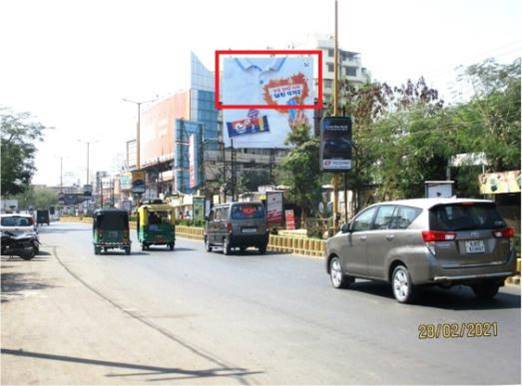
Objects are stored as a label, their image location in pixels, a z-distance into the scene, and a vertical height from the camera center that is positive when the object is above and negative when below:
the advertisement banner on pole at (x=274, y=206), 38.25 +0.41
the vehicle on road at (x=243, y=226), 27.73 -0.49
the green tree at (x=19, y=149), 58.78 +5.88
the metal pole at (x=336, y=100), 28.12 +4.63
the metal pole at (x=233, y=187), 51.85 +1.93
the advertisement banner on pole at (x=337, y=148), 27.03 +2.51
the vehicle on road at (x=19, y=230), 25.02 -0.58
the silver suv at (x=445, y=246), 11.41 -0.55
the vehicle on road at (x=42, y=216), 84.21 -0.20
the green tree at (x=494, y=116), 23.73 +3.42
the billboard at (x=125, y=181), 117.50 +5.48
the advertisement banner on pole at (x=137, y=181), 64.19 +3.00
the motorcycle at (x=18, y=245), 24.88 -1.07
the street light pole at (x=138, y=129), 62.97 +7.56
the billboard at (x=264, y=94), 69.06 +11.82
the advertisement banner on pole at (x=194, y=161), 78.31 +5.87
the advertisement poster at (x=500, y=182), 22.08 +0.98
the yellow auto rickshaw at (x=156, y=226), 31.62 -0.54
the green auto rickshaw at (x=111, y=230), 28.62 -0.65
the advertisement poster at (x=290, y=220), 42.34 -0.39
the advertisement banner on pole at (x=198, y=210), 56.99 +0.31
